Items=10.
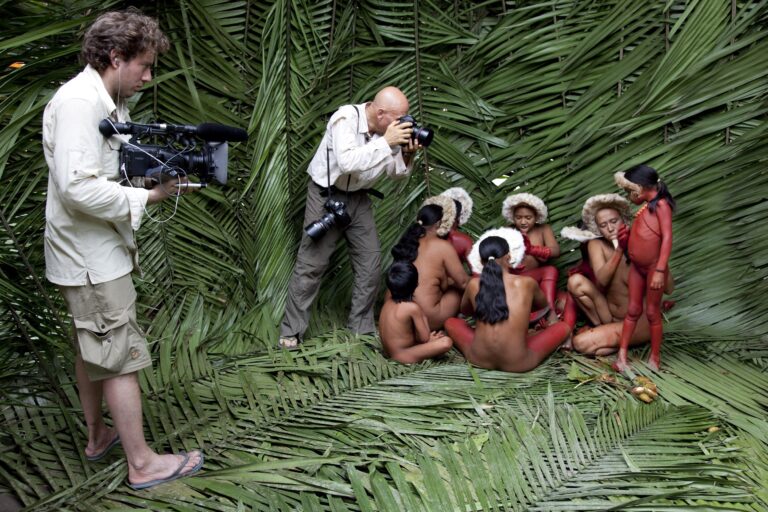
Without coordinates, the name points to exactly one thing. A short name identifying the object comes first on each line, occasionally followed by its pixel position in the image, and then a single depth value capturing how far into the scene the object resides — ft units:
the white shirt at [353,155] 12.87
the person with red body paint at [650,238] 11.69
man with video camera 7.82
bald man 12.99
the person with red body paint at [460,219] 14.80
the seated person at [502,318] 12.52
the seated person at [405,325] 12.98
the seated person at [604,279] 13.12
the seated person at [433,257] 14.14
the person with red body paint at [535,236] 14.43
